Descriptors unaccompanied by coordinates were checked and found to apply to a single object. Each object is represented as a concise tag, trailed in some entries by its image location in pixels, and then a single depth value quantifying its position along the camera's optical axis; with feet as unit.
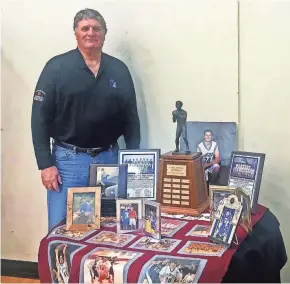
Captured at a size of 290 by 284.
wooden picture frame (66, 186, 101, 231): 5.26
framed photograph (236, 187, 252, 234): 4.89
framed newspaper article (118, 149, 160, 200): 5.92
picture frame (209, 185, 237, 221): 5.02
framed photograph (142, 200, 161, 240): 4.83
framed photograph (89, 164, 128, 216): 5.64
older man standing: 6.72
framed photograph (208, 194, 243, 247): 4.58
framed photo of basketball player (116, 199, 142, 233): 5.13
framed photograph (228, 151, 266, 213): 5.54
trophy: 5.66
